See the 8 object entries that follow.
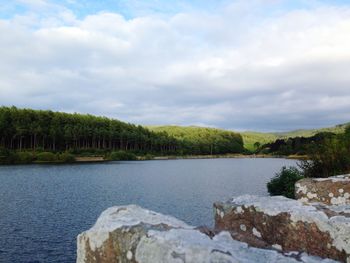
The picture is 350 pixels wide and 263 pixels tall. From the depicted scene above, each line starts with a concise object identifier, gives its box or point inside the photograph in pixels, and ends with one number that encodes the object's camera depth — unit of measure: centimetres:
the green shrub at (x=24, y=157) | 12356
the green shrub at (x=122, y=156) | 16326
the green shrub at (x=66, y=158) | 13412
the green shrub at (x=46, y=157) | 13100
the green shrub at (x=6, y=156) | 11939
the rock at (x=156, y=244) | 411
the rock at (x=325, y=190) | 998
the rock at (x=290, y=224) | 532
